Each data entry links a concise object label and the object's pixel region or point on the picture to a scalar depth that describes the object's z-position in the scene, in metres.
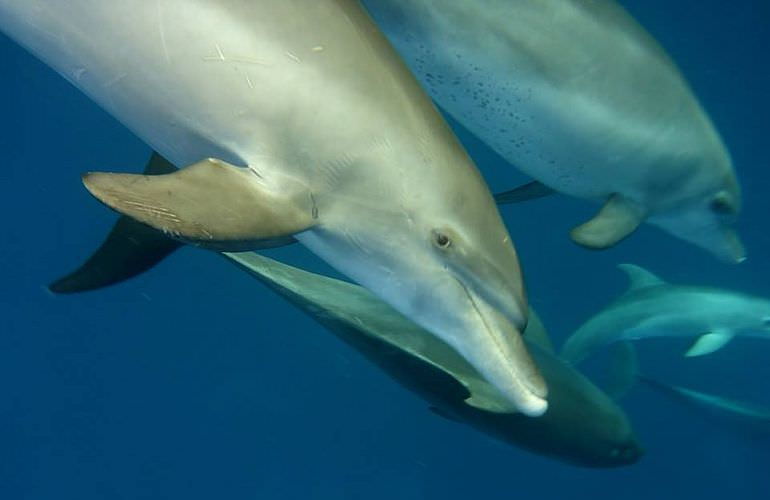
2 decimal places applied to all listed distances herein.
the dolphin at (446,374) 5.51
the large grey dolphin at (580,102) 5.18
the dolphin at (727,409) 11.50
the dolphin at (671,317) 10.27
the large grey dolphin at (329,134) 3.16
